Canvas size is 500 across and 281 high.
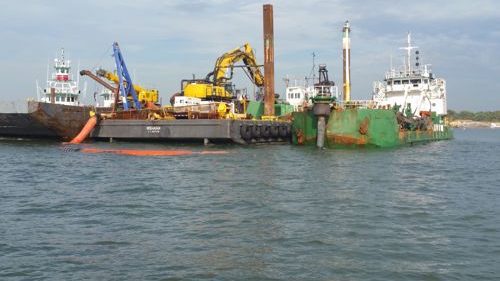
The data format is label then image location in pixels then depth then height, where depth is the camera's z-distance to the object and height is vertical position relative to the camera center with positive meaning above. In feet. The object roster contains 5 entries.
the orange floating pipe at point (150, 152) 99.11 -4.77
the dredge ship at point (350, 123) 112.68 +0.56
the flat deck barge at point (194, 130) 116.88 -0.77
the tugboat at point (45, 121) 125.80 +1.77
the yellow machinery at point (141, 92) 158.61 +10.94
